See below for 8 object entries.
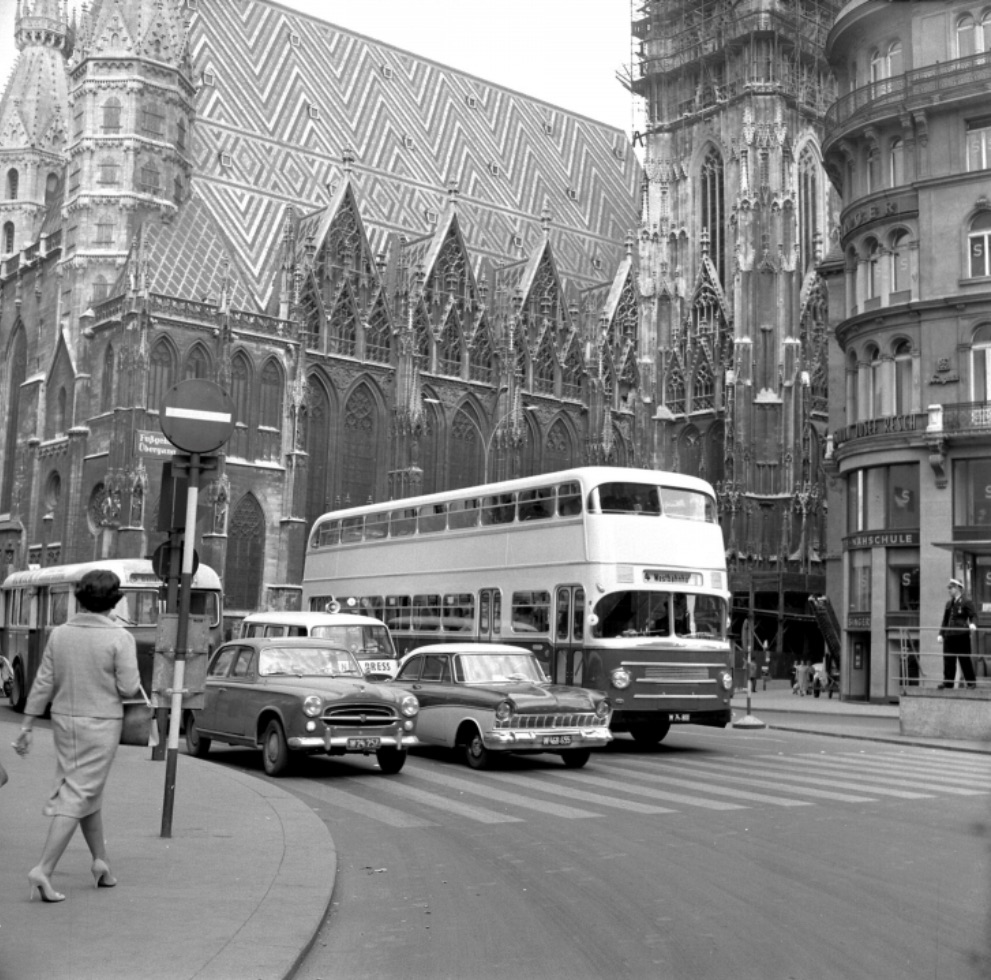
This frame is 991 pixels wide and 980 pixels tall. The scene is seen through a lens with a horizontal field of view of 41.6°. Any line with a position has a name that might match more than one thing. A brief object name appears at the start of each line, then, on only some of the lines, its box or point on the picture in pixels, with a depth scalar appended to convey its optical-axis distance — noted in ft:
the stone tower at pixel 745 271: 212.02
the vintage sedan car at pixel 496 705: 51.49
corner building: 103.19
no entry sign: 33.71
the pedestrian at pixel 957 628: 73.82
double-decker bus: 61.98
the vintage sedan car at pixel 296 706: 47.60
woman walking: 24.43
